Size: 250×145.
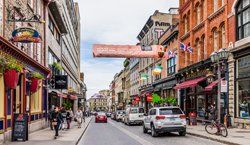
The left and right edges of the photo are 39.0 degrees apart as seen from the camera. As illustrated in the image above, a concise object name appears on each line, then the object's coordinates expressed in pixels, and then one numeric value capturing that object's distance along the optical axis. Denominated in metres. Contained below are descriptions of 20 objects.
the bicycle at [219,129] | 18.27
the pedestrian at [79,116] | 29.88
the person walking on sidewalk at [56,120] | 18.98
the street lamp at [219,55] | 20.04
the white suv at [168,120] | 19.52
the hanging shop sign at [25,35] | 16.34
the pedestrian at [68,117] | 27.37
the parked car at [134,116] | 34.91
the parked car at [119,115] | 47.31
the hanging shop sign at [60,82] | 32.53
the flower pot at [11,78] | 14.73
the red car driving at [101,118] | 46.72
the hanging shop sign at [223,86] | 19.89
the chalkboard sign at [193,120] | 28.75
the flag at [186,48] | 29.50
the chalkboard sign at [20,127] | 16.38
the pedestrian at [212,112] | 24.84
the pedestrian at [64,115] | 27.00
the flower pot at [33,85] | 21.56
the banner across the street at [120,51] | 35.50
